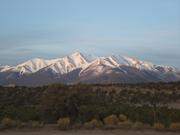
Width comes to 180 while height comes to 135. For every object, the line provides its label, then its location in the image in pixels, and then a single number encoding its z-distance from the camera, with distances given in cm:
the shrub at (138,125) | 3102
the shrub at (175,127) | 3025
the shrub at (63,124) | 3159
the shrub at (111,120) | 3388
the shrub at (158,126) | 3042
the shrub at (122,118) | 3509
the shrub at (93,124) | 3158
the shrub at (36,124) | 3269
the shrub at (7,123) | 3309
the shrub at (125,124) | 3188
